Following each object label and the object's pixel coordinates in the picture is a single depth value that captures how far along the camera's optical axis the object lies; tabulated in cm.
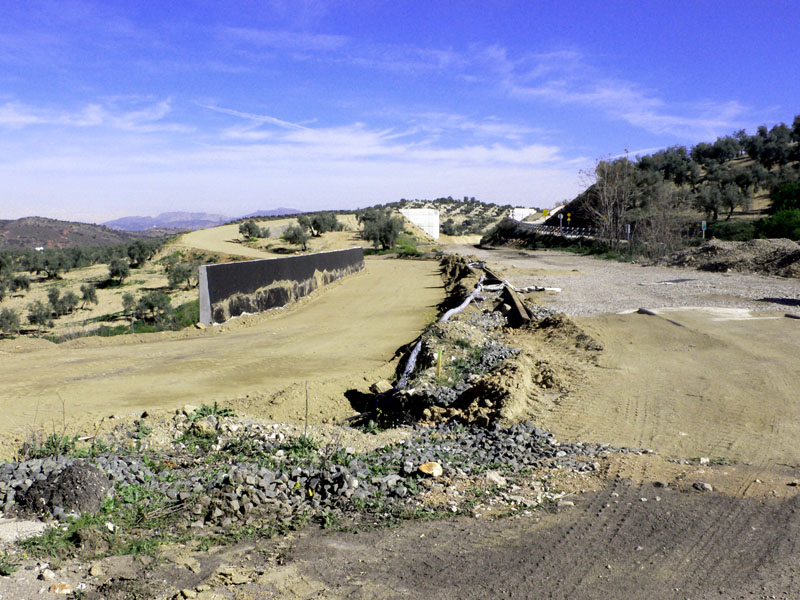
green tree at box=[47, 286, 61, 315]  3036
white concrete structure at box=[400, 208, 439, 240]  8531
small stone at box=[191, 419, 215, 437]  786
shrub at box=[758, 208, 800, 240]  3400
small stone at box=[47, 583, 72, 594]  420
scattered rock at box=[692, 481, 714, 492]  583
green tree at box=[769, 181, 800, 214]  4059
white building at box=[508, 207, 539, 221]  10144
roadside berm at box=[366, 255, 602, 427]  878
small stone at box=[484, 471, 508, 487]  617
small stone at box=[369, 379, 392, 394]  1094
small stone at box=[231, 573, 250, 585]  440
